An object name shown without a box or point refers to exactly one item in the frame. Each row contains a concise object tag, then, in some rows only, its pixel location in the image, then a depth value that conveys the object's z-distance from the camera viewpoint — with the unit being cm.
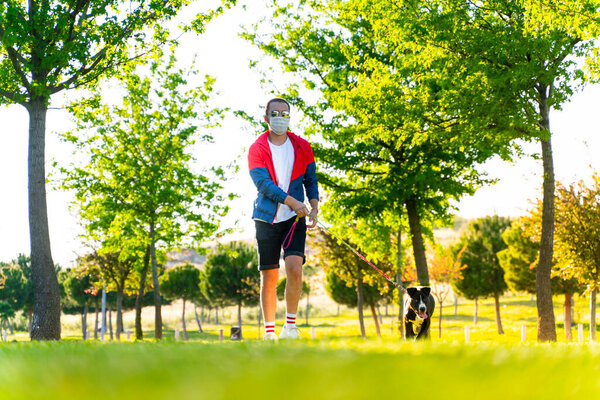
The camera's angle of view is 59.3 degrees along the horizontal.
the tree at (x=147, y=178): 2025
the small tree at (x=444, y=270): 4256
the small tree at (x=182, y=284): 6744
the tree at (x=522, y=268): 3909
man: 543
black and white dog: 726
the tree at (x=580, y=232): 2380
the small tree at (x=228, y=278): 6197
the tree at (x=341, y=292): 5488
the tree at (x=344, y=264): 3222
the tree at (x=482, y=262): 4806
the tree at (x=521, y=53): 1076
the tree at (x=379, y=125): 1309
